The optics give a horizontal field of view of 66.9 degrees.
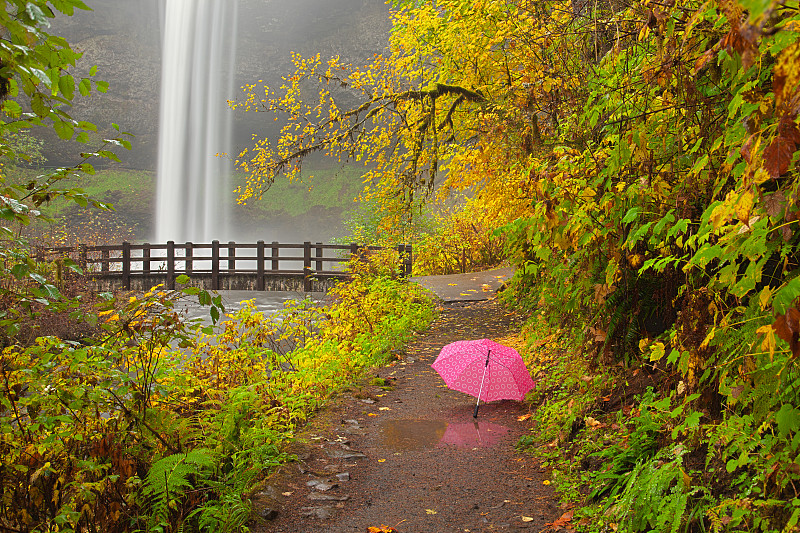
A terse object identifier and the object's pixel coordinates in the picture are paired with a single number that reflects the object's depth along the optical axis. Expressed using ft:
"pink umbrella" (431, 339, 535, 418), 17.56
